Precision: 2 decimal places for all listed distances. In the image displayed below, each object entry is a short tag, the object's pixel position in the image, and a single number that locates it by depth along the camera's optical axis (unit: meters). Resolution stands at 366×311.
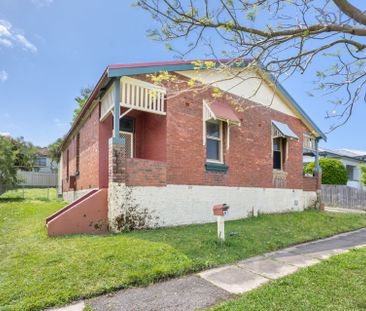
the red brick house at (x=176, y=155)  7.46
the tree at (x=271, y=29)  3.33
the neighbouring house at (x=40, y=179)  29.61
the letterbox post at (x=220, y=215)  6.05
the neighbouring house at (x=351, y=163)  25.42
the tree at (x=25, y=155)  28.35
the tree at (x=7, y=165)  16.42
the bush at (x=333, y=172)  20.39
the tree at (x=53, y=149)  32.68
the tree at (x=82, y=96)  32.14
